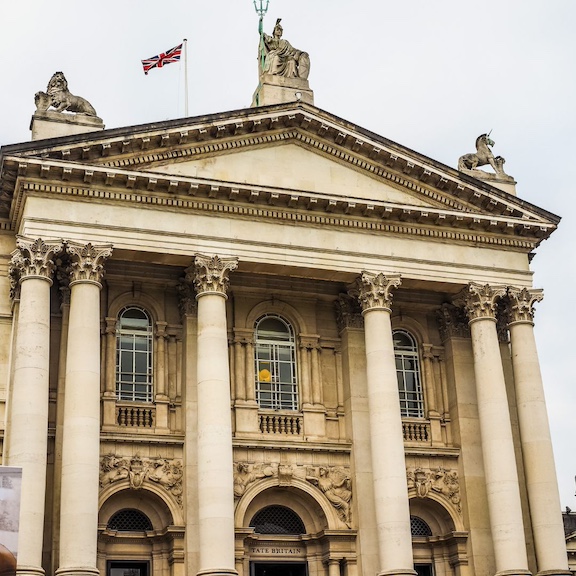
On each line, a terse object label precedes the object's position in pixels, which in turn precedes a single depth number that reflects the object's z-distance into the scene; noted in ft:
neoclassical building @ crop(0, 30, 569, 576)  81.97
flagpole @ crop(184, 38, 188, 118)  102.11
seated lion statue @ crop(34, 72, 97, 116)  88.99
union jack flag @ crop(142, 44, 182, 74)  99.09
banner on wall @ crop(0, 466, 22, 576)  56.70
